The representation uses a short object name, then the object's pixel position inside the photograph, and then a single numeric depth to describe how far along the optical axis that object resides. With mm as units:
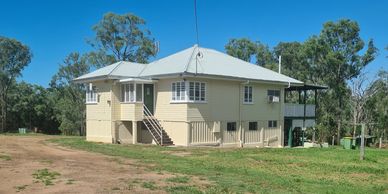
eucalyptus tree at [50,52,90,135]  48656
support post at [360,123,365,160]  18166
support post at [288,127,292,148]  32662
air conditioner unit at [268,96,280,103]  29375
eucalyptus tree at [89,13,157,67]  47406
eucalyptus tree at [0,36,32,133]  50253
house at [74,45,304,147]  24516
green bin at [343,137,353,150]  27234
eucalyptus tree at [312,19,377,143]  43594
